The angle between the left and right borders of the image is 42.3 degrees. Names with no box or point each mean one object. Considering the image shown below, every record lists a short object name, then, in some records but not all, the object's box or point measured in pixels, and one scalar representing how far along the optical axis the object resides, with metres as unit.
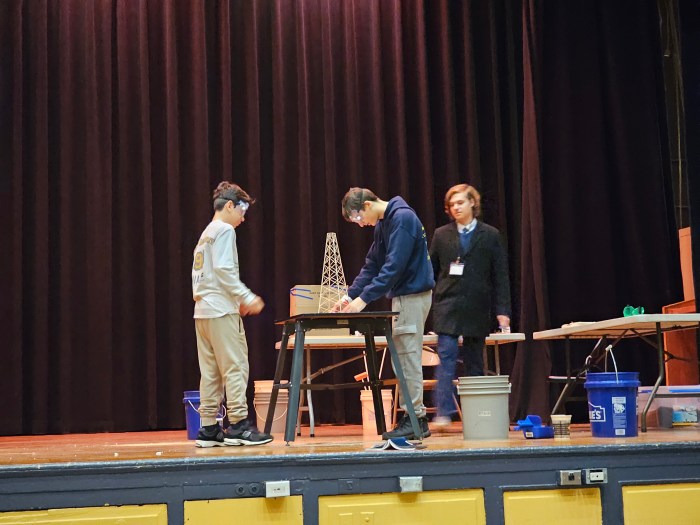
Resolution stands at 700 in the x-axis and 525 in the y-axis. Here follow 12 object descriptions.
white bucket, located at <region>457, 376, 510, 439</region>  4.76
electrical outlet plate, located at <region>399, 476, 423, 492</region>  3.81
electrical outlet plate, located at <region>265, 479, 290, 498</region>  3.71
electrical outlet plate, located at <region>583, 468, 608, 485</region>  3.95
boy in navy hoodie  4.89
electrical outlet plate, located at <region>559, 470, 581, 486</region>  3.93
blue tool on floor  4.73
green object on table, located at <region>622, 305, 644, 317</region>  5.80
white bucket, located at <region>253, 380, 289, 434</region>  6.51
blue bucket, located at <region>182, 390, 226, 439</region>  5.87
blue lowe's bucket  4.76
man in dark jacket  5.43
